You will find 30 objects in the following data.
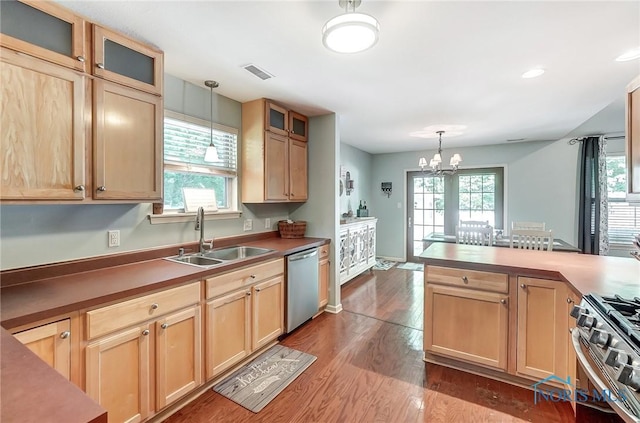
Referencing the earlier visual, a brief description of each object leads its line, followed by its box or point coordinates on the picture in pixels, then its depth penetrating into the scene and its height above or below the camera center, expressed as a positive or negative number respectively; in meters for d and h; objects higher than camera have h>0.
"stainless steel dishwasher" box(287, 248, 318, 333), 2.76 -0.80
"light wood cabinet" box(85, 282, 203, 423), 1.43 -0.82
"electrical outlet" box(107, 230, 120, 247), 1.99 -0.21
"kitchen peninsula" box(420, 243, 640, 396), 1.86 -0.71
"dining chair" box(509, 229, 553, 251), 3.14 -0.34
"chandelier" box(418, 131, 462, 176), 4.09 +0.71
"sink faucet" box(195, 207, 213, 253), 2.43 -0.13
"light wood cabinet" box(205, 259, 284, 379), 2.01 -0.84
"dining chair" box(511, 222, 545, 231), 3.96 -0.22
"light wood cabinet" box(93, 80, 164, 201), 1.67 +0.42
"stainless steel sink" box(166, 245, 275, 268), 2.35 -0.42
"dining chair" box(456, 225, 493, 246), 3.59 -0.33
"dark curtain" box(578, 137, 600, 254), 4.46 +0.20
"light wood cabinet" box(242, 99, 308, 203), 2.93 +0.61
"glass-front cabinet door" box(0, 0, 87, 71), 1.34 +0.90
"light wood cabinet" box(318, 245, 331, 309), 3.26 -0.80
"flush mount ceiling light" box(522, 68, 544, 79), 2.27 +1.12
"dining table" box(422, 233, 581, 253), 3.37 -0.44
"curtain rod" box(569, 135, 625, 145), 4.42 +1.15
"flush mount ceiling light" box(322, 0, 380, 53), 1.39 +0.92
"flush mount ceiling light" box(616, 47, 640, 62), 1.99 +1.13
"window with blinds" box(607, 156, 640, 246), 4.46 +0.01
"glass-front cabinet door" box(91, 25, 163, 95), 1.65 +0.93
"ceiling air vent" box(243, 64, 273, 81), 2.22 +1.12
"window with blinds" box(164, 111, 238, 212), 2.45 +0.45
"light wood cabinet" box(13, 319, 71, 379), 1.21 -0.60
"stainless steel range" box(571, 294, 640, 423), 0.96 -0.53
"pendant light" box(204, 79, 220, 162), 2.48 +0.49
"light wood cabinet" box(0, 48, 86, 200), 1.33 +0.40
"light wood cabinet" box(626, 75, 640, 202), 1.55 +0.40
